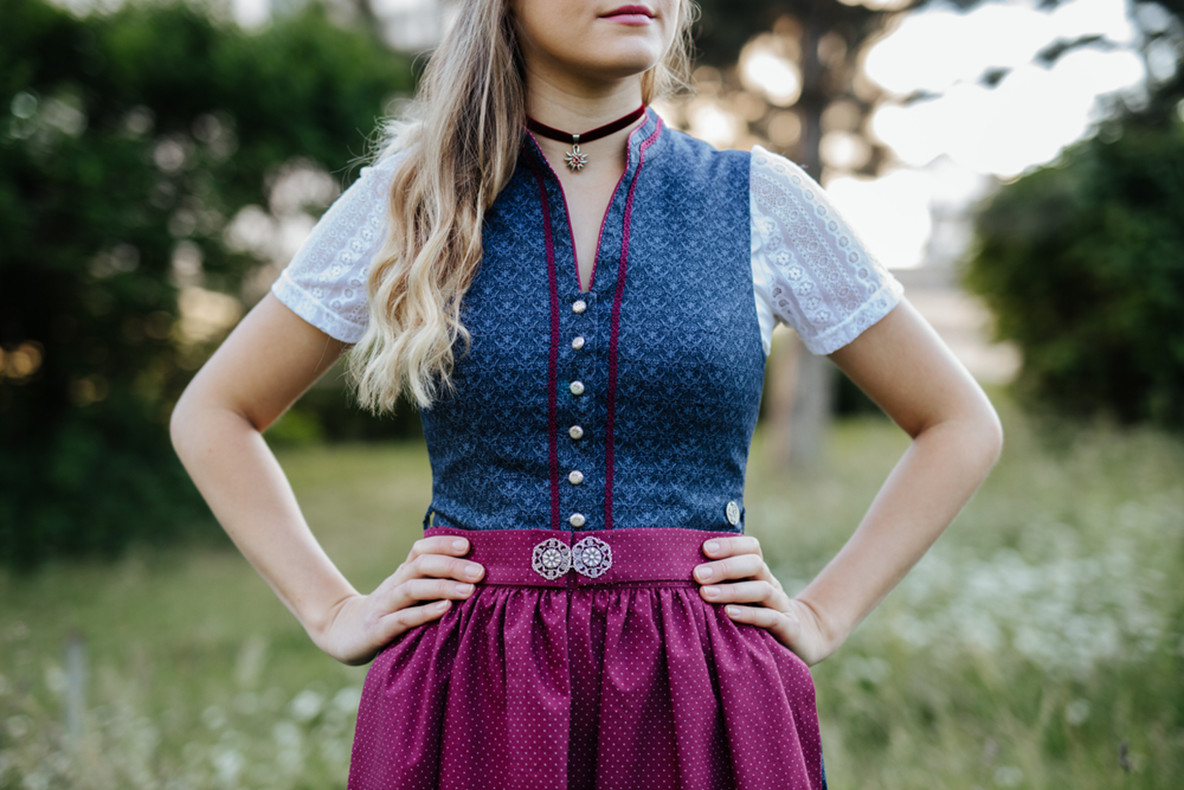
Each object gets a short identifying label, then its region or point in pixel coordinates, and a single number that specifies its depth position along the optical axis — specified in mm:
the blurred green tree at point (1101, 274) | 7965
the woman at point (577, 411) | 1249
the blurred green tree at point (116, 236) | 5926
